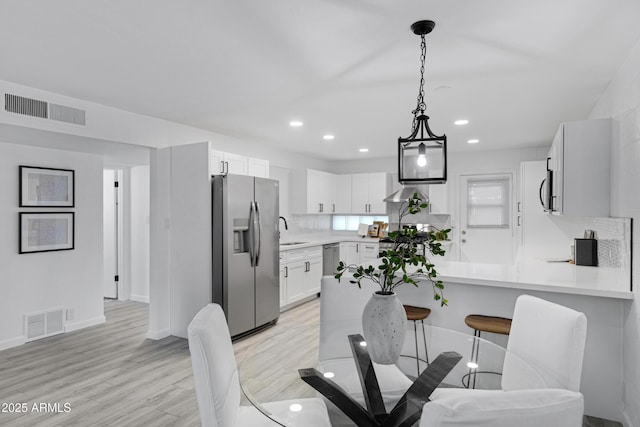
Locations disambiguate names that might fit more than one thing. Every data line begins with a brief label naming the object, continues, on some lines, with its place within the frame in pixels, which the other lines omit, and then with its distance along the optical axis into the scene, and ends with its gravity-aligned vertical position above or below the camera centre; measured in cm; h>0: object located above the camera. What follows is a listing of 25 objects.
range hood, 612 +29
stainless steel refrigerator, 396 -42
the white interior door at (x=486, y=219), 613 -10
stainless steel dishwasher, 633 -76
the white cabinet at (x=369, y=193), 679 +37
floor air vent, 400 -121
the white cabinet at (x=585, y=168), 265 +32
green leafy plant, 161 -18
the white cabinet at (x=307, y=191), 632 +37
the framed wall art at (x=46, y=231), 399 -21
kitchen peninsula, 248 -63
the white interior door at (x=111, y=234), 589 -34
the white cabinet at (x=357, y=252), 651 -67
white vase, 164 -49
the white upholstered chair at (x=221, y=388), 141 -69
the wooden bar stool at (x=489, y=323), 247 -74
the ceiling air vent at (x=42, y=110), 295 +85
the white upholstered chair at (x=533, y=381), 85 -49
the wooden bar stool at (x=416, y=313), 278 -75
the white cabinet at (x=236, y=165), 410 +57
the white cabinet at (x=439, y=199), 641 +24
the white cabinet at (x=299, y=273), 514 -88
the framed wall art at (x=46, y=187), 399 +28
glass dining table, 149 -75
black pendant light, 216 +31
